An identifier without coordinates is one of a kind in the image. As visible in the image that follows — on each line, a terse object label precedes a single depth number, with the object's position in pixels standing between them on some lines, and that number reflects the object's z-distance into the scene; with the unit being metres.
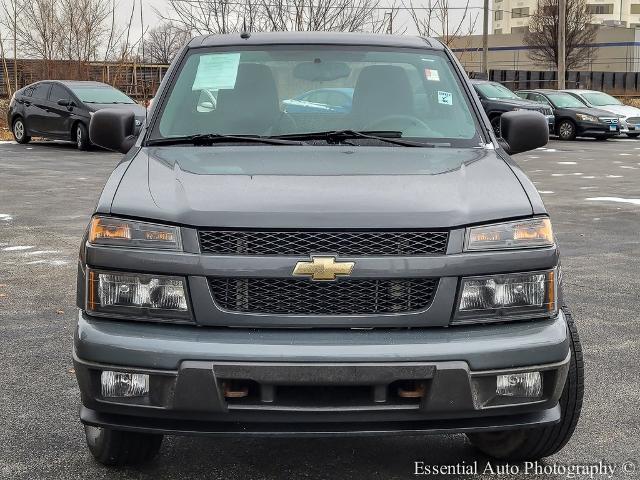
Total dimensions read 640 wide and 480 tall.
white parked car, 27.14
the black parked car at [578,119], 26.56
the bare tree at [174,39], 34.59
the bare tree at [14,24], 33.81
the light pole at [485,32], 41.03
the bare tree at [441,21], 38.22
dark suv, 25.61
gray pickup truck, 3.20
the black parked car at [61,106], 21.86
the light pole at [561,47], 35.97
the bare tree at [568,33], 61.44
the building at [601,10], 115.44
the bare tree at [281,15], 32.84
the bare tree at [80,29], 33.34
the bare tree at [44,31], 33.22
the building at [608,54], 75.06
